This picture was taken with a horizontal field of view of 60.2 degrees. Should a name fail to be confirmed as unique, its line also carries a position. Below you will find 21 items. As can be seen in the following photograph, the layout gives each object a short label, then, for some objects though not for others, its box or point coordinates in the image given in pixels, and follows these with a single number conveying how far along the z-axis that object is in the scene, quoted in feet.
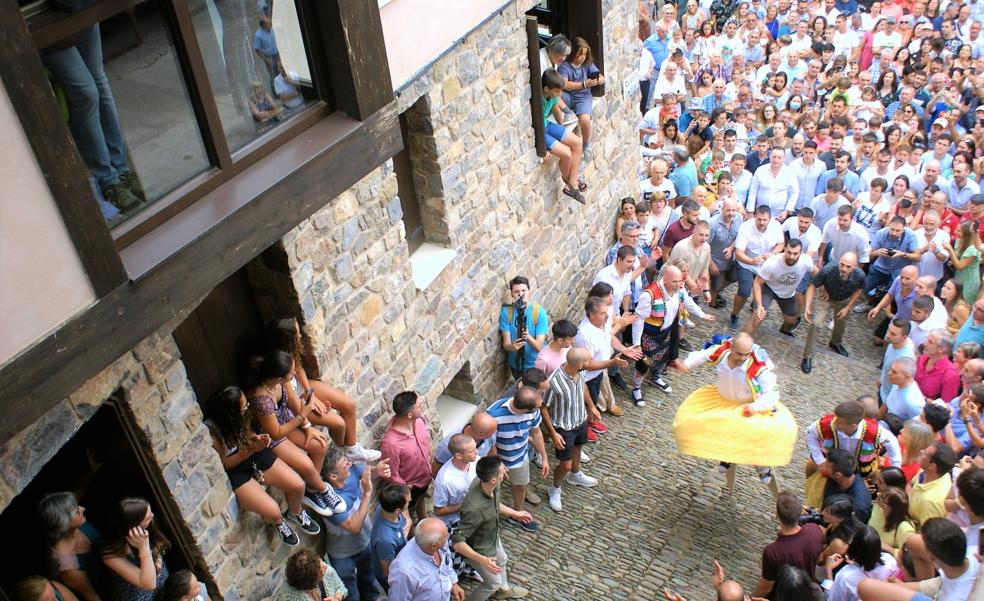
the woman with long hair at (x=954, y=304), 27.50
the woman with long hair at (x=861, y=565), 17.81
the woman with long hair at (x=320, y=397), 17.01
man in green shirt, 19.35
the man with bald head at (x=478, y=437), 20.62
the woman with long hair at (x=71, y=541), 13.09
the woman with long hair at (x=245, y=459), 16.26
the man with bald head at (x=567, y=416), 23.20
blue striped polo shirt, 21.88
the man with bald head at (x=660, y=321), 26.86
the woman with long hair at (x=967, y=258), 28.30
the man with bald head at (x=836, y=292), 29.07
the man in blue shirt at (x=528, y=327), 25.27
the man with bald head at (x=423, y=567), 17.95
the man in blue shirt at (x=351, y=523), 18.38
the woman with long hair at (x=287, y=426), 16.53
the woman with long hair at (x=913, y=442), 21.38
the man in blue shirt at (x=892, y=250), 29.25
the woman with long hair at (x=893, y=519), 19.31
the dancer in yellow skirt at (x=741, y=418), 22.74
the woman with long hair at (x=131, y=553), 13.98
